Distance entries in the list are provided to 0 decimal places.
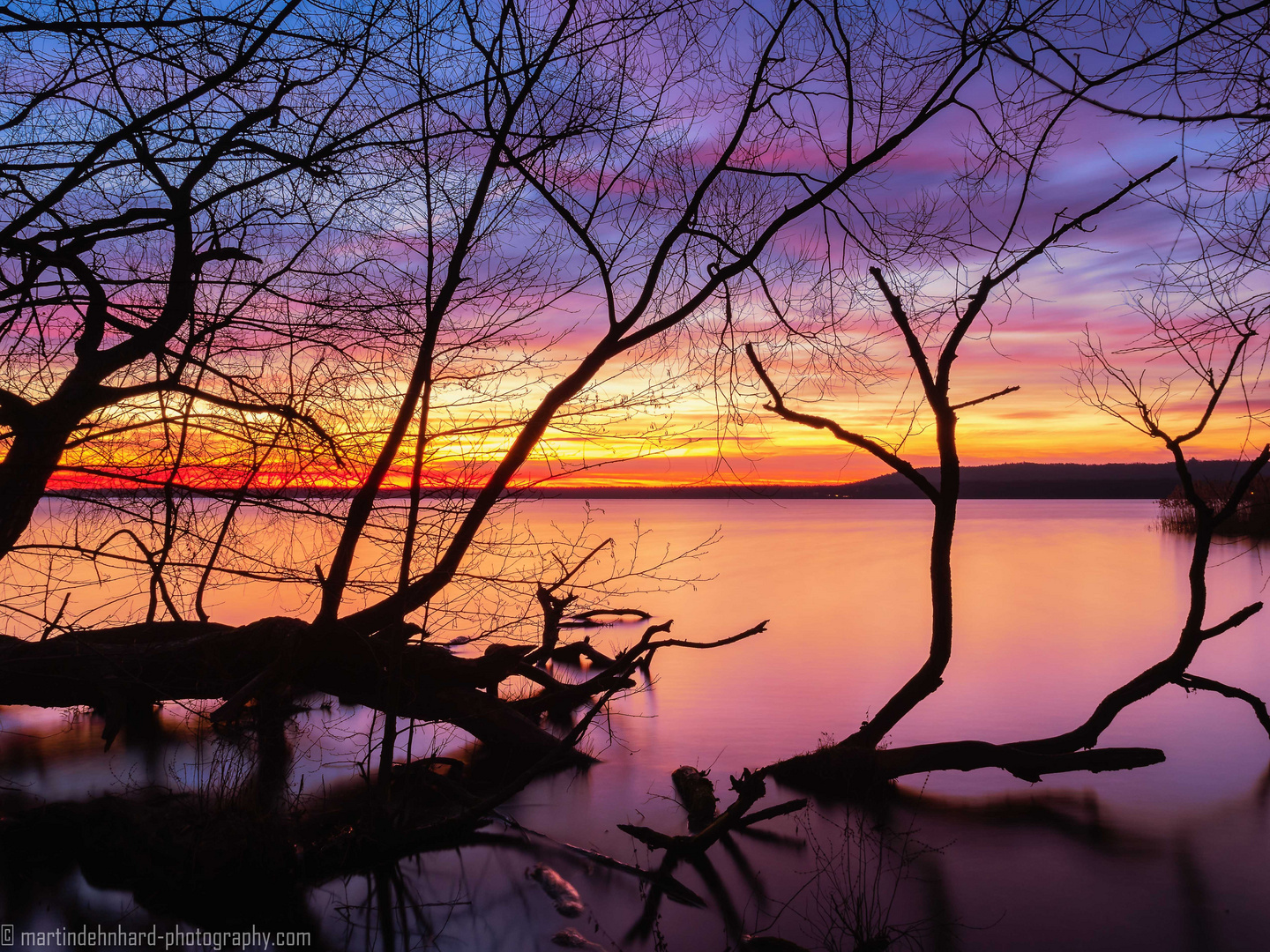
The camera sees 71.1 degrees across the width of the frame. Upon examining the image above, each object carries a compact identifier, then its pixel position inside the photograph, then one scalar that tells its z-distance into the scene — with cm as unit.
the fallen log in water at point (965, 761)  743
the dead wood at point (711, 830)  646
